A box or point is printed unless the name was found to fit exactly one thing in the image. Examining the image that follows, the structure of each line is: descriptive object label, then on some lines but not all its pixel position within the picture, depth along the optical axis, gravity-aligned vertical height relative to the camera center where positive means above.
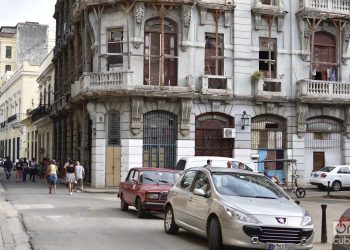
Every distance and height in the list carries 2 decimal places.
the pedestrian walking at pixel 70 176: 26.81 -1.33
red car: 16.56 -1.24
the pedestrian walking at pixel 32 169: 38.87 -1.44
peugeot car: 9.90 -1.20
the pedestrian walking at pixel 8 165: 38.62 -1.15
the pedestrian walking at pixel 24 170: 38.03 -1.46
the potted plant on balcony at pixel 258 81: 31.34 +3.81
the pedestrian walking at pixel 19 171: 37.78 -1.54
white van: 25.25 -0.62
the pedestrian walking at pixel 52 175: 26.30 -1.26
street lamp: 31.30 +1.59
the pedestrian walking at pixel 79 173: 28.34 -1.25
